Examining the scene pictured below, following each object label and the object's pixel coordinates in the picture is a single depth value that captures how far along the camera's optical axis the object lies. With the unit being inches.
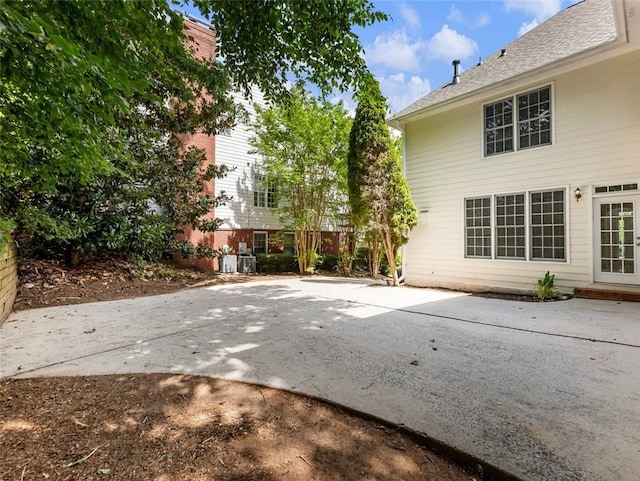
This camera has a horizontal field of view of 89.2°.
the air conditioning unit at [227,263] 507.8
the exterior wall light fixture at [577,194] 260.2
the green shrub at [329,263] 577.1
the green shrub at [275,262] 541.0
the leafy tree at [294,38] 140.1
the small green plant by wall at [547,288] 264.1
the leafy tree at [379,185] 343.9
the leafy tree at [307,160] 479.2
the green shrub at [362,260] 580.7
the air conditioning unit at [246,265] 522.6
